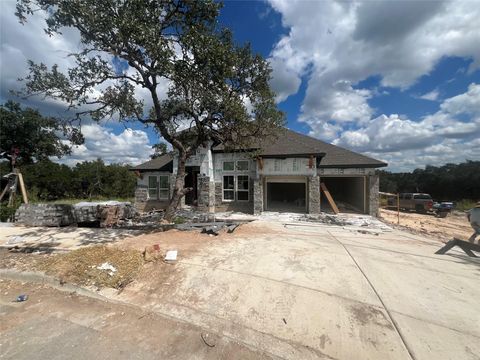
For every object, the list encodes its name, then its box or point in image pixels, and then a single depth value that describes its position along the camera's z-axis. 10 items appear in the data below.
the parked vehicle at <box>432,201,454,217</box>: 18.02
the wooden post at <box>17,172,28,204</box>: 12.04
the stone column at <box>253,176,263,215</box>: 14.81
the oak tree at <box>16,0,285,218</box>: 6.99
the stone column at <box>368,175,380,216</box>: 14.09
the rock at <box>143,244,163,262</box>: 6.01
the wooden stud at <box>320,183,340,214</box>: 14.90
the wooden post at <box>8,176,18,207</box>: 12.47
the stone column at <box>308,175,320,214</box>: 14.40
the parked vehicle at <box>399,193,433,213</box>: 19.70
